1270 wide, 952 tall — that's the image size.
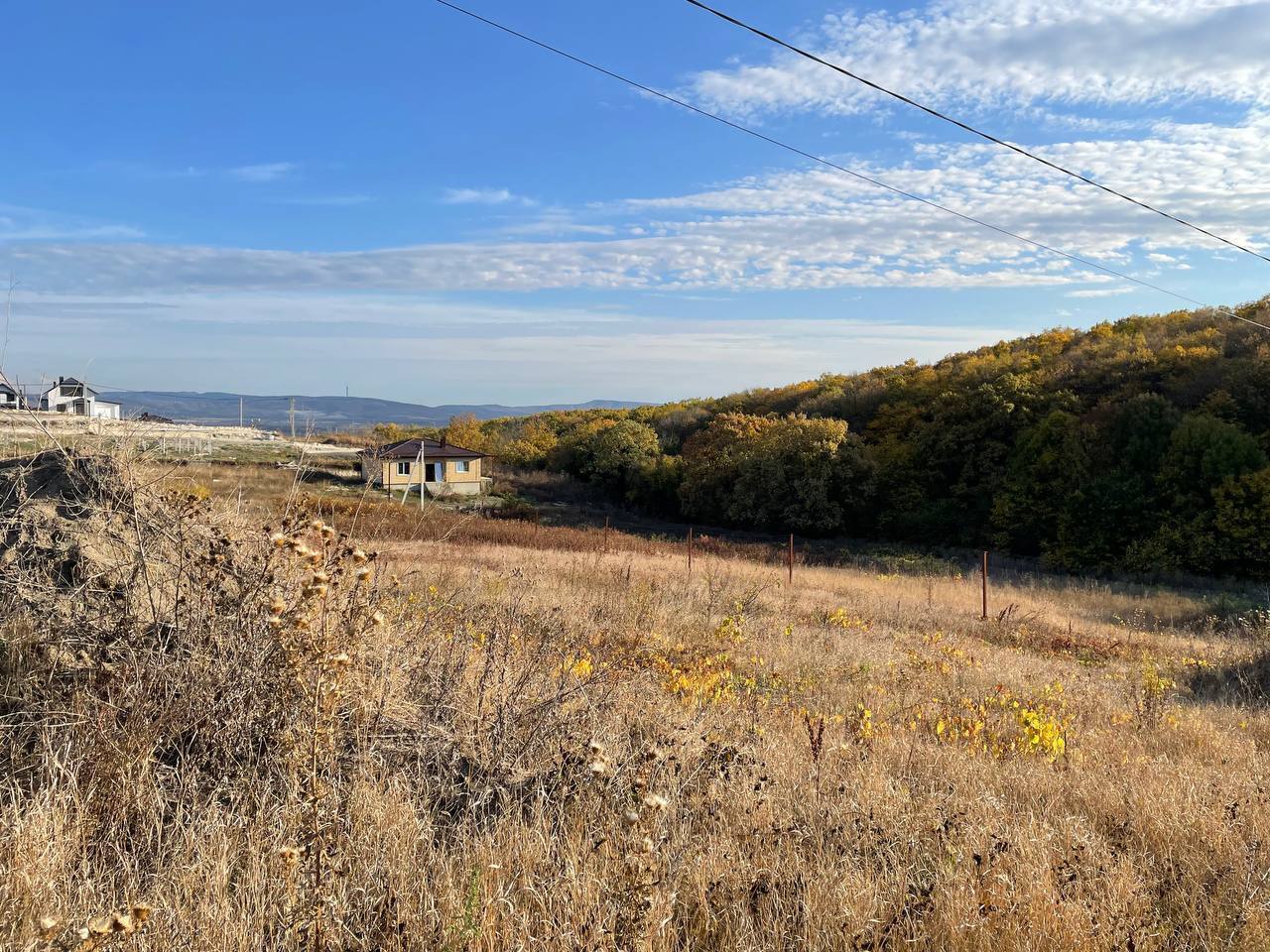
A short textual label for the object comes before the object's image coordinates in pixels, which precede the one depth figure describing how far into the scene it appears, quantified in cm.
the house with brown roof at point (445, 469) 4450
